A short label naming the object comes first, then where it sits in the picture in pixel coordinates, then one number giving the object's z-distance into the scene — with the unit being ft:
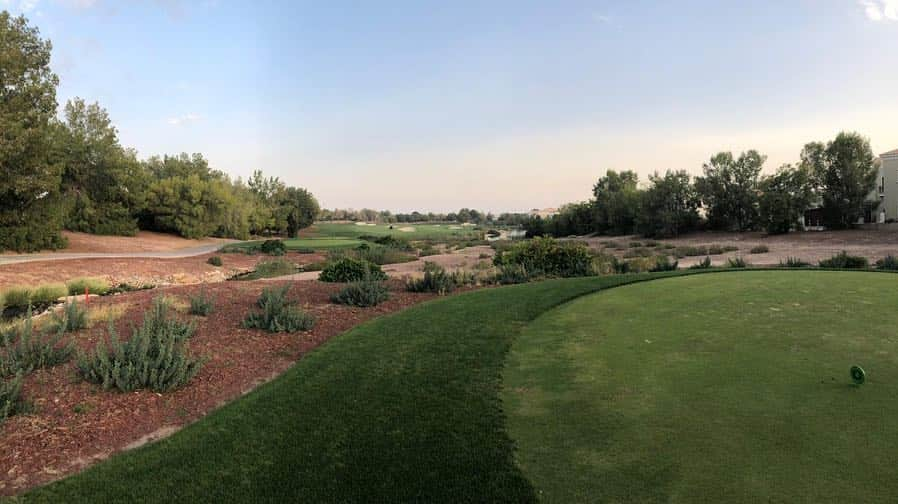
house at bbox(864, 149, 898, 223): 134.10
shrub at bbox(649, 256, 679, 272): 58.95
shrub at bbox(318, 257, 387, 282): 46.80
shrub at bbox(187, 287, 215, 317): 29.45
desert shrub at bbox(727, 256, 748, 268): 55.00
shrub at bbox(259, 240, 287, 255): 131.32
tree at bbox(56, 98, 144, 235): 138.82
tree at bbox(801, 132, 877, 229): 115.55
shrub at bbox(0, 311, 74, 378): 18.58
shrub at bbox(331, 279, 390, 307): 36.19
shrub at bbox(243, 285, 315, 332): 27.40
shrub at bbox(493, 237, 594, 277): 54.34
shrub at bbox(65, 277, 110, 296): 51.65
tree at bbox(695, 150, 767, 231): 138.82
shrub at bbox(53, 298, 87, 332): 24.93
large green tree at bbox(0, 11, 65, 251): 86.74
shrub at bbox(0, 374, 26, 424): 15.62
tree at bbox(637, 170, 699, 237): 158.92
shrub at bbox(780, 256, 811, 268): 53.82
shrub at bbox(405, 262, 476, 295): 42.78
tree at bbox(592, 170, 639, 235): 190.60
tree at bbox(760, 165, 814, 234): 121.70
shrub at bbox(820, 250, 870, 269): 51.59
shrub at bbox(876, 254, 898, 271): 47.86
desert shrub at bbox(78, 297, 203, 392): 17.97
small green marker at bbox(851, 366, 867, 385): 14.14
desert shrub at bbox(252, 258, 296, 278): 79.30
